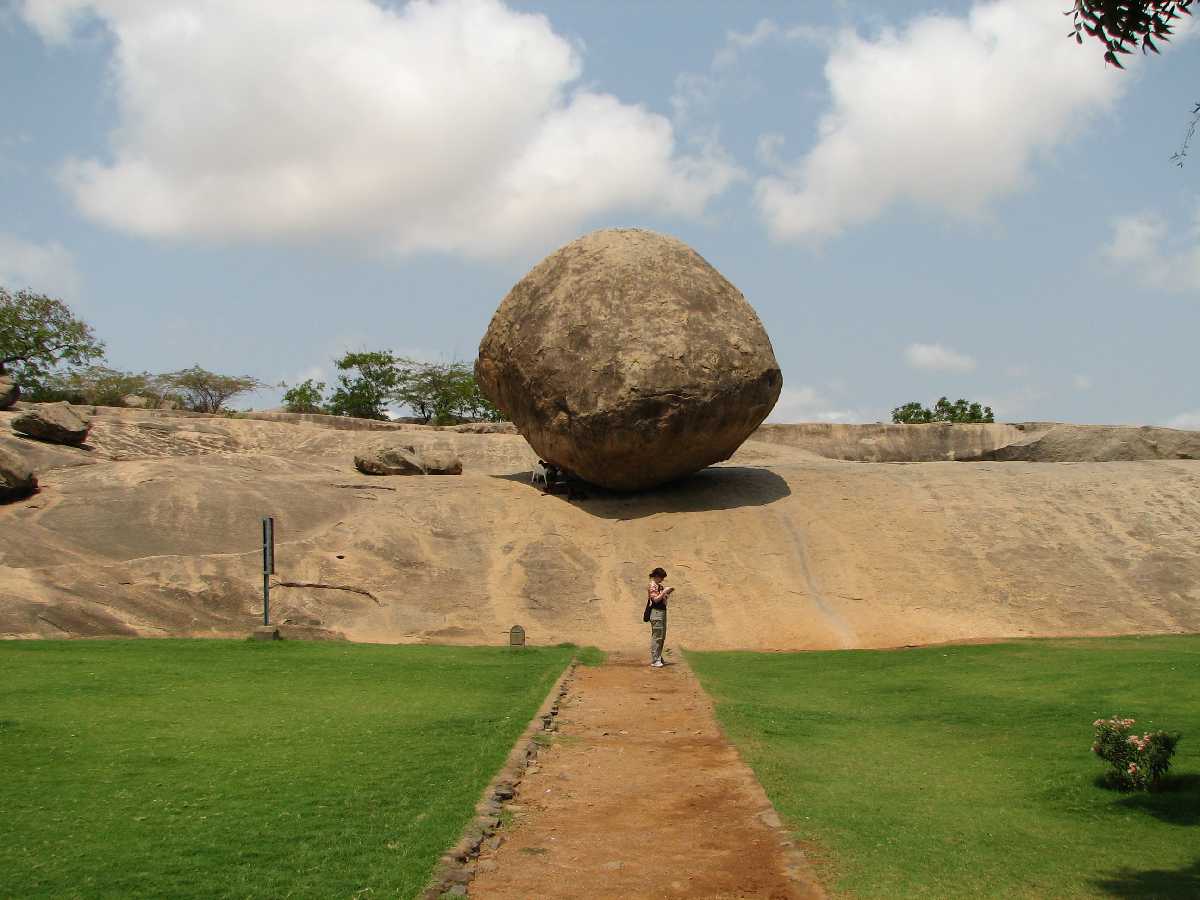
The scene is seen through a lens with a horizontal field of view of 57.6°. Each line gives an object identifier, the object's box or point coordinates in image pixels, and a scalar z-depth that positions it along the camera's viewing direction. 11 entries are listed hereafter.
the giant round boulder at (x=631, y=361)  18.69
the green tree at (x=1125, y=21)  4.92
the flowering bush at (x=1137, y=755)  5.94
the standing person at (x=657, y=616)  13.14
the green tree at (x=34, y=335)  33.84
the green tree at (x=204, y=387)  38.97
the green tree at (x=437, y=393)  45.78
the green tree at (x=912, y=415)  41.09
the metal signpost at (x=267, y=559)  15.07
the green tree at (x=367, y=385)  44.56
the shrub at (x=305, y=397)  43.19
